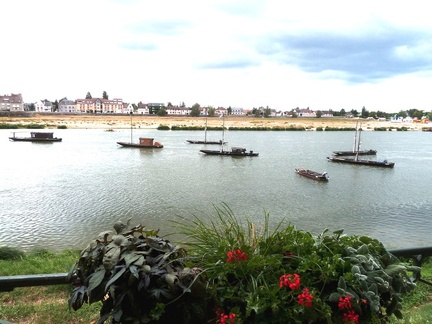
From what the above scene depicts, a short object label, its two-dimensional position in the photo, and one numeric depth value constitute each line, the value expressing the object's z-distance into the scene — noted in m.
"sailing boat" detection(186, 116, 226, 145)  52.16
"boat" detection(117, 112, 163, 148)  45.12
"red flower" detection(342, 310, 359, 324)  1.53
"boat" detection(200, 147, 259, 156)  38.97
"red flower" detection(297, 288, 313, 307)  1.51
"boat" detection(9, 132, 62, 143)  50.56
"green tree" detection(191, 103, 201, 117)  137.48
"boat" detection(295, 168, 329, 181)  26.05
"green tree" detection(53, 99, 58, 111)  146.00
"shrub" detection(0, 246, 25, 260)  8.46
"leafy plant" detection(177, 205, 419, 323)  1.55
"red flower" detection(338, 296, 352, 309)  1.52
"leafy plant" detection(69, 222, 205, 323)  1.54
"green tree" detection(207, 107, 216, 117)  141.95
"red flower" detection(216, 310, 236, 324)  1.52
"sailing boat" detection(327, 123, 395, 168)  34.03
